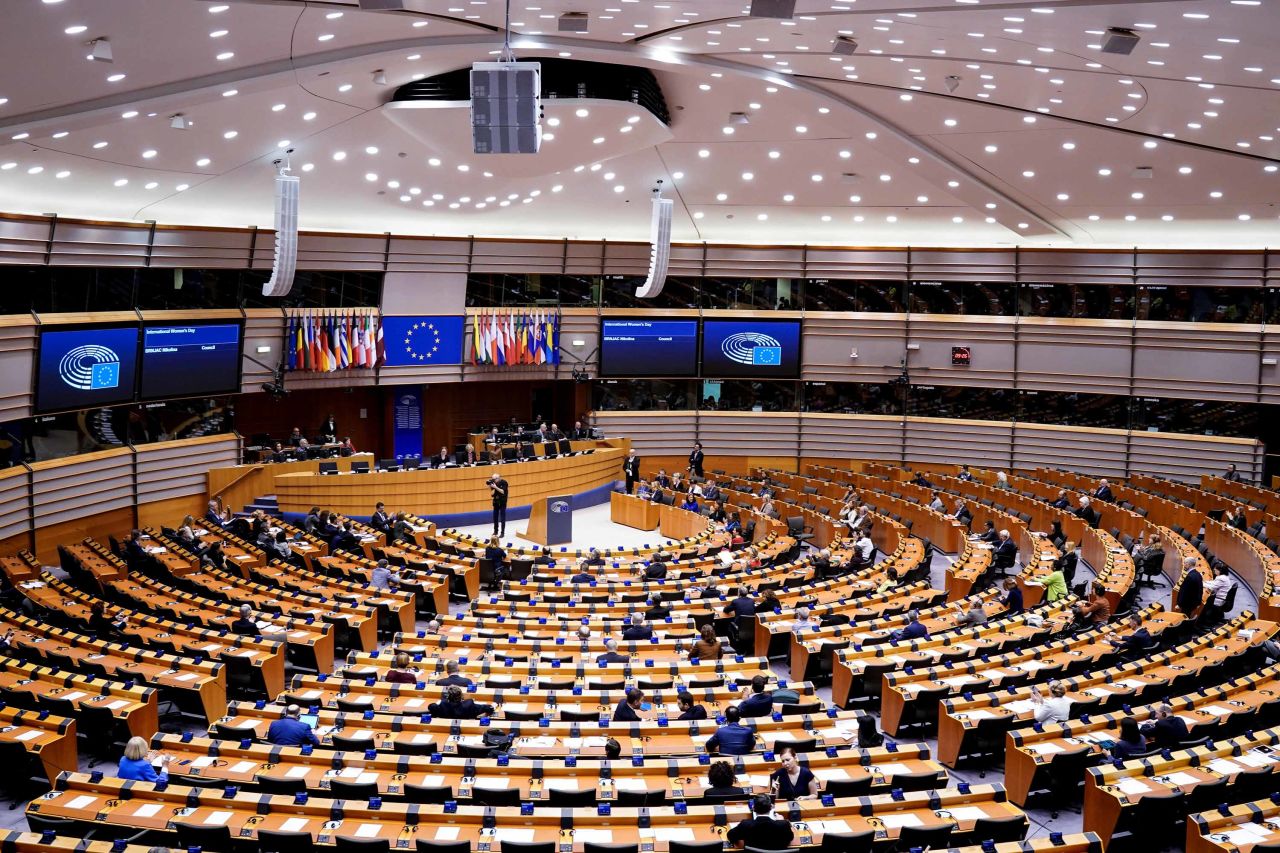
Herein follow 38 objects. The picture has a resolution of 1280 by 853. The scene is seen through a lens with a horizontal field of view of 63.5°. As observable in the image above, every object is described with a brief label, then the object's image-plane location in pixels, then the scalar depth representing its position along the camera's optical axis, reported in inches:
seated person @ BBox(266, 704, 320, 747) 385.1
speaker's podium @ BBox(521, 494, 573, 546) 861.8
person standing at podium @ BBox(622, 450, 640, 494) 1045.2
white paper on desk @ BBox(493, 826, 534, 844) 310.3
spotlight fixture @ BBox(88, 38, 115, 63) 426.9
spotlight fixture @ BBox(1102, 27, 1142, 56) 424.2
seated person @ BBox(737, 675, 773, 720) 420.8
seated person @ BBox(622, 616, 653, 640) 536.1
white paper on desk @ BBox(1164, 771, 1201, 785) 352.8
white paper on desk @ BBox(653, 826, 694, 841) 314.5
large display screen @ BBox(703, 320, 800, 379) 1183.6
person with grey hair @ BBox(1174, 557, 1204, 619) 585.9
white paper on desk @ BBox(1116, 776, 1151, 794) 350.1
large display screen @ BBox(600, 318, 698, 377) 1175.6
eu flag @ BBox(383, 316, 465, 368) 1084.5
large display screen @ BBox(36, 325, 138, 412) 796.0
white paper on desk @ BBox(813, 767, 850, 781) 360.9
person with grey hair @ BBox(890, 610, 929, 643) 530.6
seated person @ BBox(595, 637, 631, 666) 495.2
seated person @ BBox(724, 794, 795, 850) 304.5
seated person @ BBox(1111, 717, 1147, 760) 378.6
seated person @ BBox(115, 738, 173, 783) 349.1
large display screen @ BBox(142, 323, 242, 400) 891.4
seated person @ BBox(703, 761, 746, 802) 336.8
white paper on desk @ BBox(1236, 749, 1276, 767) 363.6
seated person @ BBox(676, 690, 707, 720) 419.2
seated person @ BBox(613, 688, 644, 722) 417.7
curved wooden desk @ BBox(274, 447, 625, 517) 940.6
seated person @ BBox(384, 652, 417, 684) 464.4
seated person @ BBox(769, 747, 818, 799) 342.3
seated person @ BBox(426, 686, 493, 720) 420.2
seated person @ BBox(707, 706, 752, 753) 384.8
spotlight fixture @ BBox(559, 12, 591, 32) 540.7
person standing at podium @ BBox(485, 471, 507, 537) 908.0
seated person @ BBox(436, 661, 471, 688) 453.2
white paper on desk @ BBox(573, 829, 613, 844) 312.7
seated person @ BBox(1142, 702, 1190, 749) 389.7
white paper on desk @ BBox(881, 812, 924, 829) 323.3
